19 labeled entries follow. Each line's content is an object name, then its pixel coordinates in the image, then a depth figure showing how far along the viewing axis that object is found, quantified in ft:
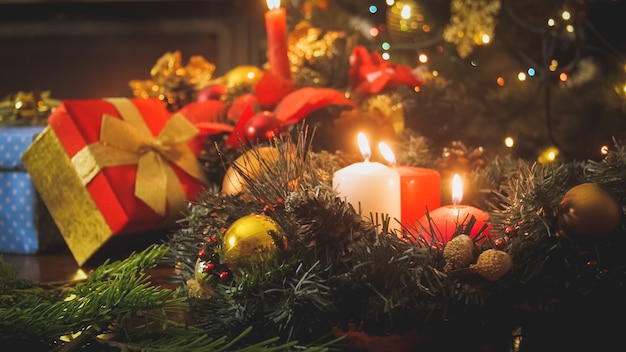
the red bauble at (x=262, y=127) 3.59
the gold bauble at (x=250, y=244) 2.19
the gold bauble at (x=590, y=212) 2.16
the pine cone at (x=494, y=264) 2.07
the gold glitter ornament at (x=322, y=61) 4.52
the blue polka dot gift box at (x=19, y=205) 3.89
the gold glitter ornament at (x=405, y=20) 5.05
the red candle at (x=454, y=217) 2.45
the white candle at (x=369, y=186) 2.54
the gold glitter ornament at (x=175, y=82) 4.94
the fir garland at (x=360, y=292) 2.04
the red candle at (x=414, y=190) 2.73
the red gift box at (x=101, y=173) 3.52
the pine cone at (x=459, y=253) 2.15
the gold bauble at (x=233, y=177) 3.17
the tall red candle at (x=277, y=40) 4.23
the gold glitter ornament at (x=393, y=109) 4.04
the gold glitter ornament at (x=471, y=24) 4.74
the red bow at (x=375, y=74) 4.26
